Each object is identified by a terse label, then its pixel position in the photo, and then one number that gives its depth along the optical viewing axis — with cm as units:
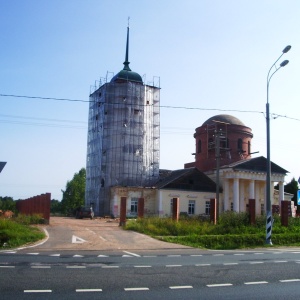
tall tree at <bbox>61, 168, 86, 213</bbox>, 7661
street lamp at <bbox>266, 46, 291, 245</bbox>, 2356
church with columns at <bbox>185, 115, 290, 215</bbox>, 5353
